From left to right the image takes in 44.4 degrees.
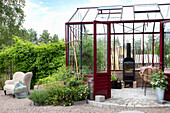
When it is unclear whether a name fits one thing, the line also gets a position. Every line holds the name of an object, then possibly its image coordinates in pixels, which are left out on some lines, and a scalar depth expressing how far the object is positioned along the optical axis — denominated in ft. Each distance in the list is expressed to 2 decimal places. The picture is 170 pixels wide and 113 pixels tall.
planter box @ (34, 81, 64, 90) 27.23
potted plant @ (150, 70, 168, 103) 20.42
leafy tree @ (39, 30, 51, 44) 100.20
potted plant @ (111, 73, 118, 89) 28.84
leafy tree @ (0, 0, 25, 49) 50.06
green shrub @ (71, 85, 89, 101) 21.77
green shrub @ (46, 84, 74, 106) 21.52
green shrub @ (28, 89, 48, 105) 21.79
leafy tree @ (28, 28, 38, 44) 106.42
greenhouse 21.98
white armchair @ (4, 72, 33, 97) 28.71
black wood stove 30.48
